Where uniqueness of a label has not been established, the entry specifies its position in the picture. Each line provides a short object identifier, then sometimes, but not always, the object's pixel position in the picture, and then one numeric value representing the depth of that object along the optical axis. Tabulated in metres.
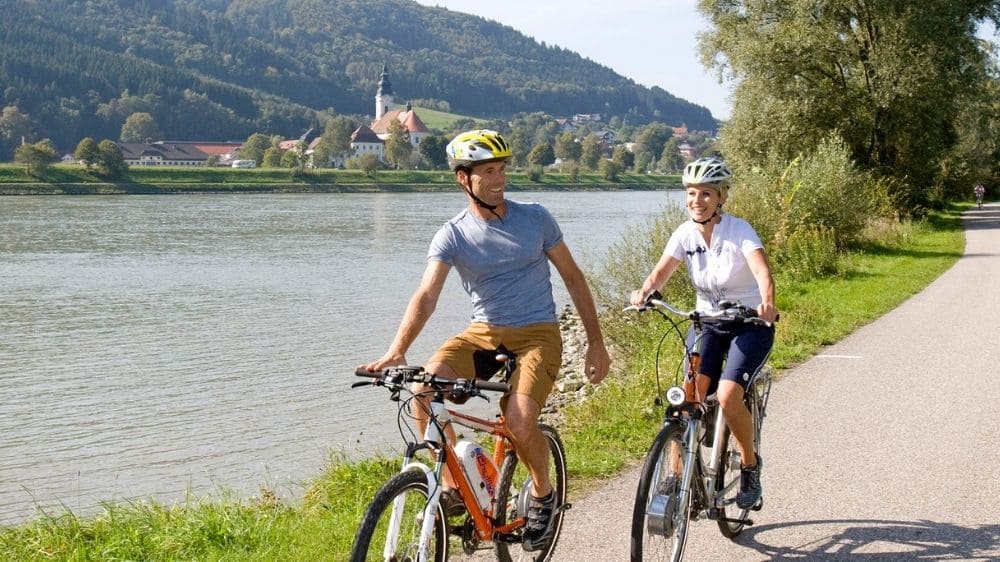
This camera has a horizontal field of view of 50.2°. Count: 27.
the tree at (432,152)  137.00
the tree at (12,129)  147.62
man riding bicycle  4.06
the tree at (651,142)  192.88
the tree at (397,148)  135.00
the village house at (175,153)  163.88
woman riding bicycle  4.60
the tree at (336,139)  150.88
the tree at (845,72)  28.97
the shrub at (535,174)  122.71
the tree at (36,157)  94.12
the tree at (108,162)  97.44
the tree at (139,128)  178.50
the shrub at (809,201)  19.53
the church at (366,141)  183.38
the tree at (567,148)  158.25
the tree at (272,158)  126.31
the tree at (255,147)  150.12
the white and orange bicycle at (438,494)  3.43
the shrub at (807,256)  18.12
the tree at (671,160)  161.25
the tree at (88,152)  96.25
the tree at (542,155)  133.38
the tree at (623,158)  138.25
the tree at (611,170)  132.00
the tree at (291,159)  117.21
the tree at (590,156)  144.75
